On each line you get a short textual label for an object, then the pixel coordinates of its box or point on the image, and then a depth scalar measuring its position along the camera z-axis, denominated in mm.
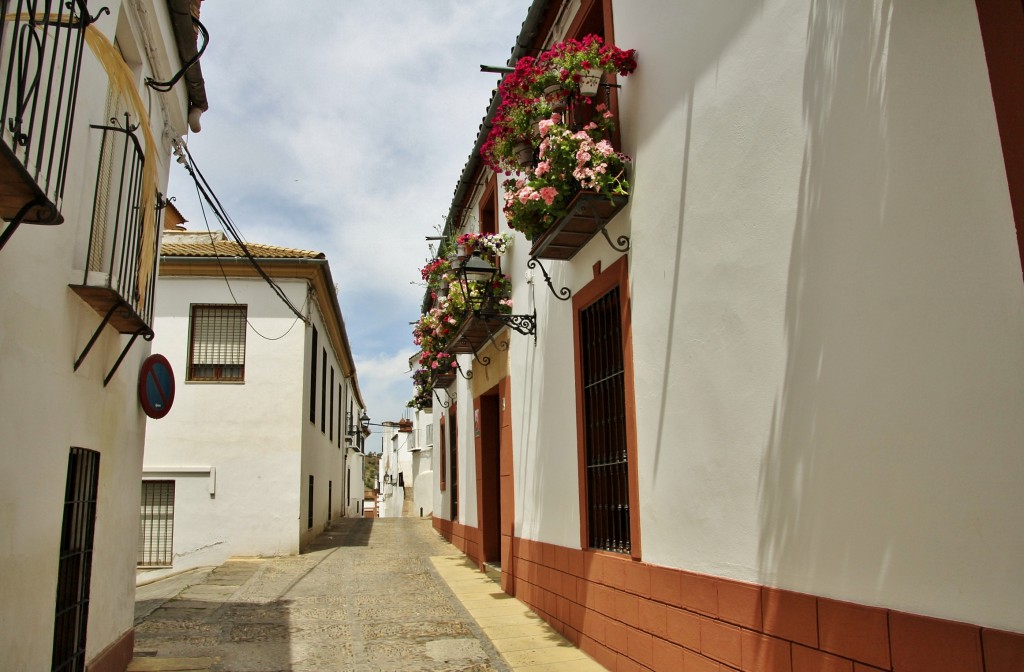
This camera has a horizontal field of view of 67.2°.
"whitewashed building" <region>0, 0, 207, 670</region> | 3607
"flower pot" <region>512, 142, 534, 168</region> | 5945
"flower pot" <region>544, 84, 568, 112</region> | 5488
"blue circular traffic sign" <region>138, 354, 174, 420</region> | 6105
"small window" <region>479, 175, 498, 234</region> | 10107
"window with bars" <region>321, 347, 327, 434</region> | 17784
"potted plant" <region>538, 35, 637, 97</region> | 5289
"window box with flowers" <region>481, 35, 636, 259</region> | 5246
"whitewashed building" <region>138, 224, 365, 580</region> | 12906
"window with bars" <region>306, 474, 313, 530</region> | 15172
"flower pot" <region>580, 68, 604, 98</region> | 5371
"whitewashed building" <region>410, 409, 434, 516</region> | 29172
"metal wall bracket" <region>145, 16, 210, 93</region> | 5273
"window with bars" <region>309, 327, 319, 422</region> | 15496
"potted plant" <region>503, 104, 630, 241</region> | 5207
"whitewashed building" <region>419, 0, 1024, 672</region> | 2418
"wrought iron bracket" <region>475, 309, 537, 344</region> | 7637
